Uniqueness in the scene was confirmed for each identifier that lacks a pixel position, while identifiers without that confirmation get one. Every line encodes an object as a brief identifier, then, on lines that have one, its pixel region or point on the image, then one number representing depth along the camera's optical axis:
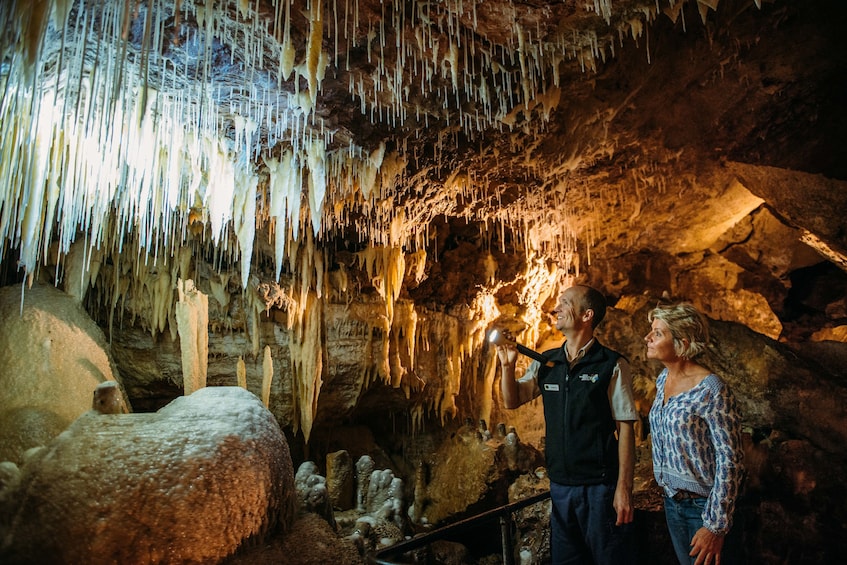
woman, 2.13
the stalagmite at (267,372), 7.95
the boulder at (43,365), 4.68
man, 2.40
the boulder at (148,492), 2.68
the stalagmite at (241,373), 7.74
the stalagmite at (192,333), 5.88
